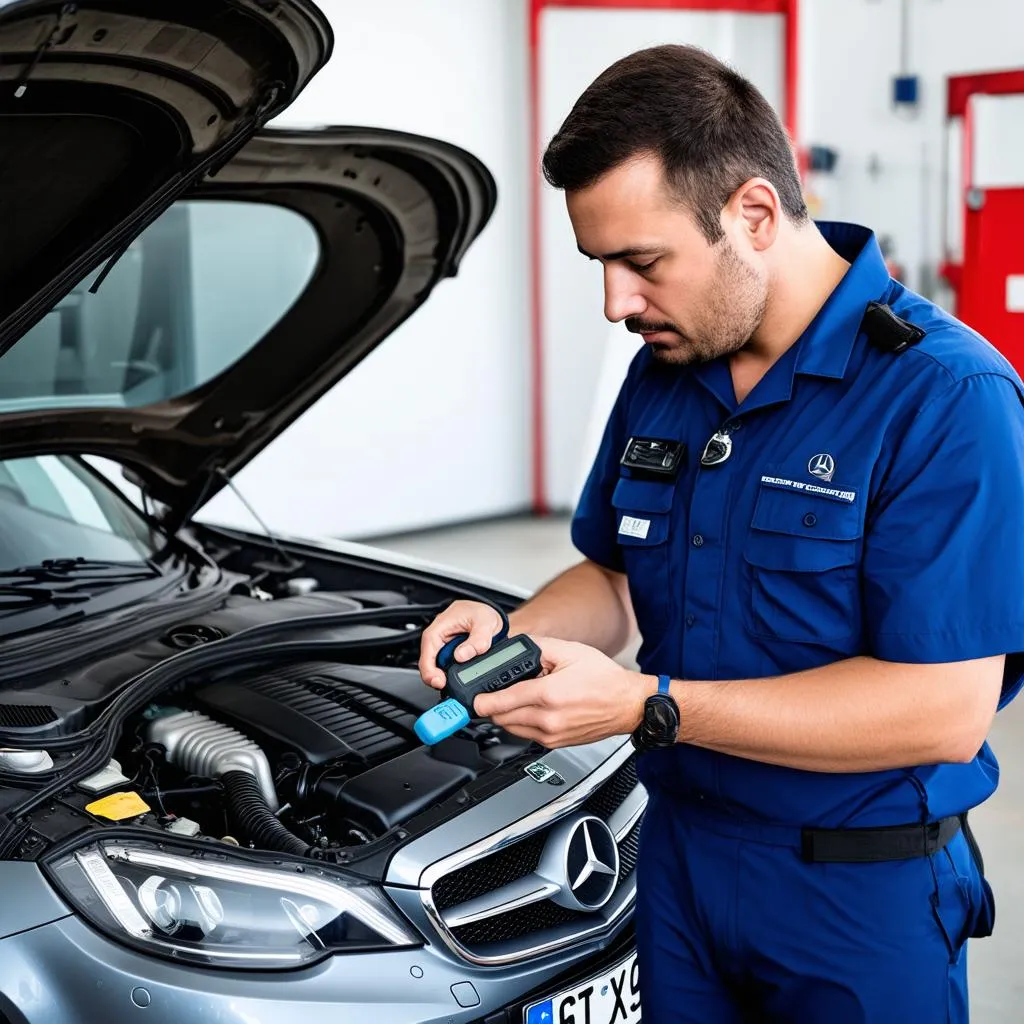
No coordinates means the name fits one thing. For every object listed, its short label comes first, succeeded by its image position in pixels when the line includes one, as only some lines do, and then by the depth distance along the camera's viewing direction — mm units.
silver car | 1601
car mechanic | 1286
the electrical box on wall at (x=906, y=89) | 7492
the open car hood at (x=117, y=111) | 1580
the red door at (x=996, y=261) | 4945
